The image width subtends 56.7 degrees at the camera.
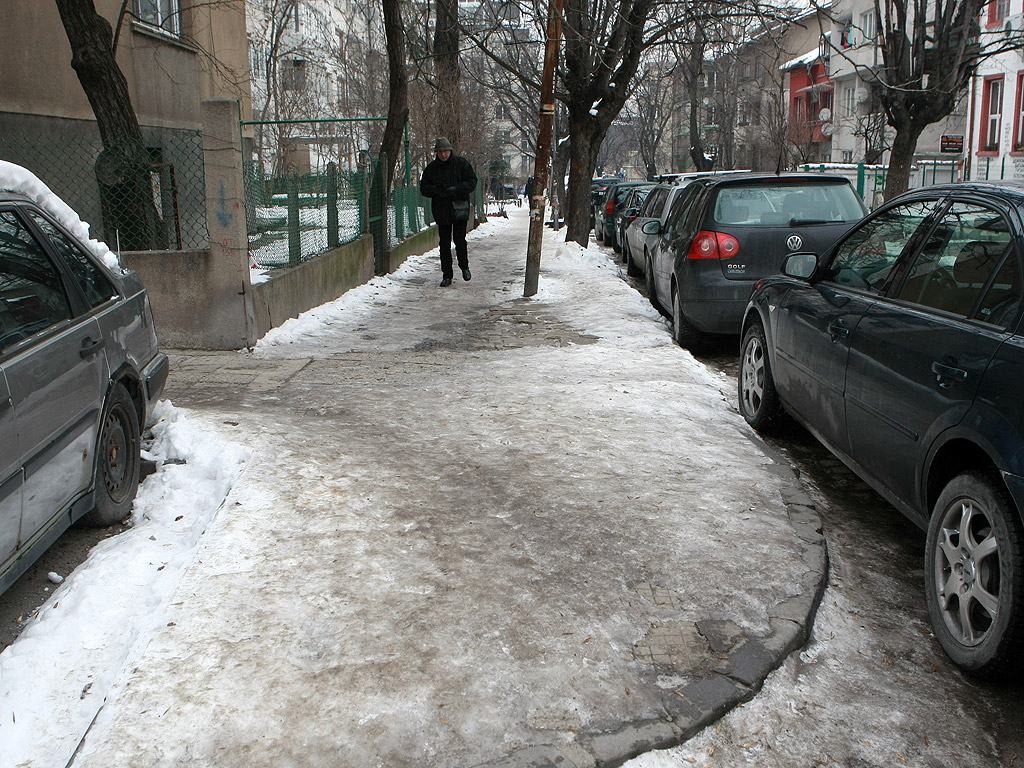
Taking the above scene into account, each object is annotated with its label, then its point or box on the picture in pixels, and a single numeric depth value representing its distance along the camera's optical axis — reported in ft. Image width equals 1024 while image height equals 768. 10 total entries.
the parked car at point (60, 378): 10.96
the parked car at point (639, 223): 44.27
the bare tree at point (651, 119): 177.17
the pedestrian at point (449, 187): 44.88
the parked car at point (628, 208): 63.52
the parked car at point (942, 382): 10.14
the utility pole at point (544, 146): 39.27
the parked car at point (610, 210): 77.46
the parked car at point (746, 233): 27.40
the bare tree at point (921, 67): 49.14
